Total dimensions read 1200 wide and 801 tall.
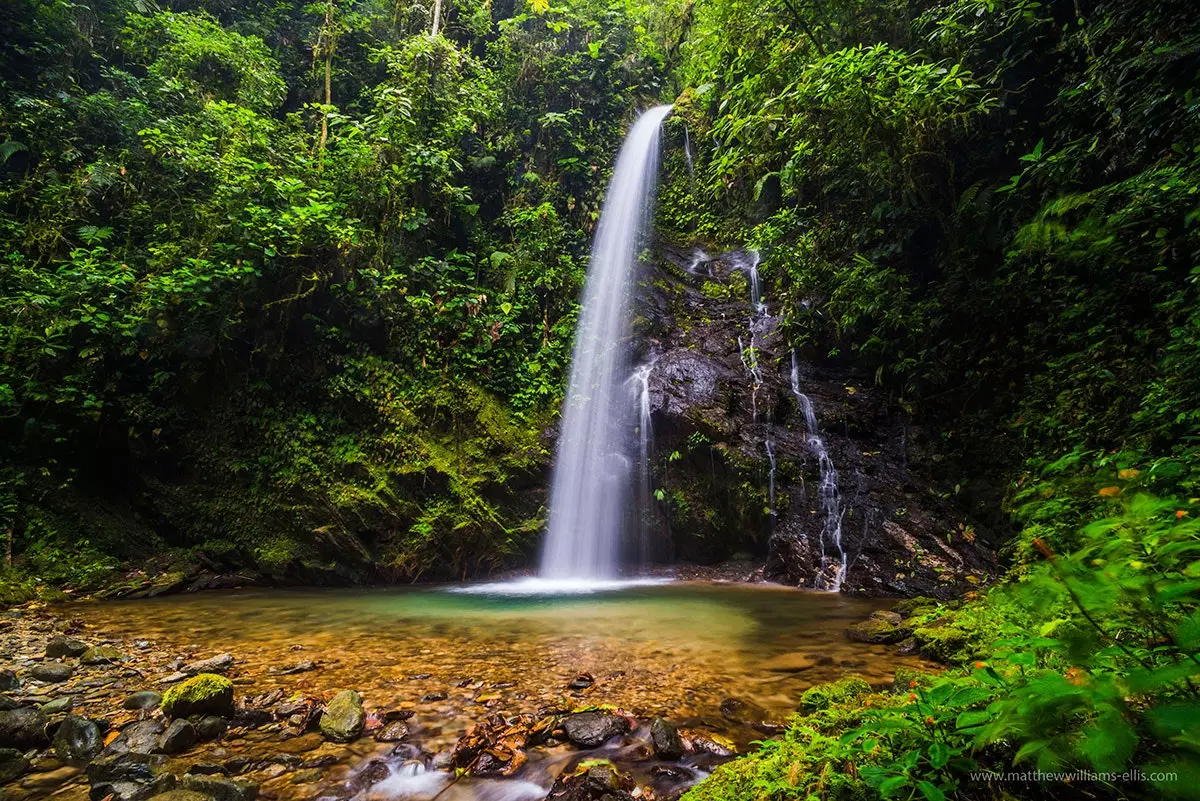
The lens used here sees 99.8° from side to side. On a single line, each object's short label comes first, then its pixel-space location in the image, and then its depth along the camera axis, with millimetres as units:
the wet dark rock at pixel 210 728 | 3049
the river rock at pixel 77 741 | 2801
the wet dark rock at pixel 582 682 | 3809
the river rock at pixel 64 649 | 4180
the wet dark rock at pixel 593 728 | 3020
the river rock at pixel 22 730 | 2822
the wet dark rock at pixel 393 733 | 3100
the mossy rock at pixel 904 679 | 3155
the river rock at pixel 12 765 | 2597
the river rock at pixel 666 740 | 2883
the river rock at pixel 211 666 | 4039
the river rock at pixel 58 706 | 3230
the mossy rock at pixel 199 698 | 3203
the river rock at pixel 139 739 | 2846
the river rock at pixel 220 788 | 2420
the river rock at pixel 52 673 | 3729
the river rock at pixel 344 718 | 3109
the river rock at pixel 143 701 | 3348
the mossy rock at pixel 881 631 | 4688
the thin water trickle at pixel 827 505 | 7527
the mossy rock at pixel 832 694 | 3158
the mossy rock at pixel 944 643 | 3889
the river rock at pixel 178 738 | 2889
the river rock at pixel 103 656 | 4105
